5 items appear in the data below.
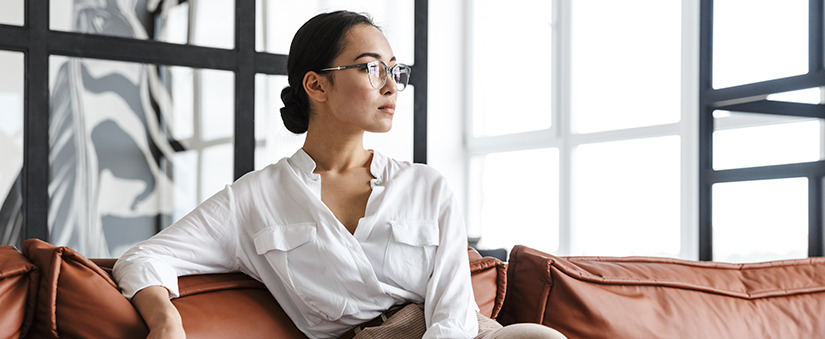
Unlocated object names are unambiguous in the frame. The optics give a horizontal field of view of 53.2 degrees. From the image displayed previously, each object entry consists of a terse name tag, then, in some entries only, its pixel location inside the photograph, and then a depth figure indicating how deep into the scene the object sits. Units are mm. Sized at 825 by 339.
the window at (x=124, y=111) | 3484
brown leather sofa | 1433
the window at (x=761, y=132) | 3061
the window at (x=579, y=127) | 5516
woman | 1594
